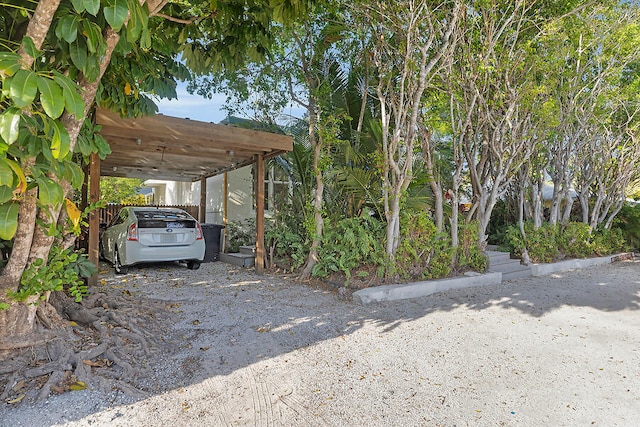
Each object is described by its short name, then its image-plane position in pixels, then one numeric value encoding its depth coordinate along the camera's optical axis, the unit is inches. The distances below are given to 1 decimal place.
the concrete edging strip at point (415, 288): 212.2
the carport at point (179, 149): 227.0
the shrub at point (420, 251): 249.4
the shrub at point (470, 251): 296.4
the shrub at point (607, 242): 438.6
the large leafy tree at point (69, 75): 64.5
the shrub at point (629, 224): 483.8
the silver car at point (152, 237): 274.1
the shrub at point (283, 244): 303.0
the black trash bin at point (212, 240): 366.0
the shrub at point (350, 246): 242.7
